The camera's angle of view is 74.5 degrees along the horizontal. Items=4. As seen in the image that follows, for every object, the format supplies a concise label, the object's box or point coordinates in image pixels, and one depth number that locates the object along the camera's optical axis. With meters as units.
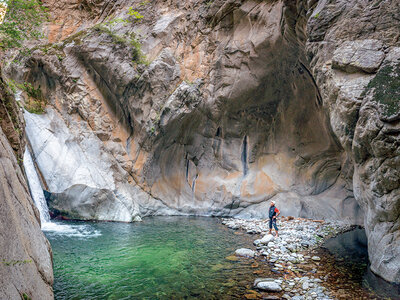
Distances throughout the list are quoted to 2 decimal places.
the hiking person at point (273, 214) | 10.58
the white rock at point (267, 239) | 9.76
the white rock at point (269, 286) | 5.89
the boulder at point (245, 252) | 8.44
